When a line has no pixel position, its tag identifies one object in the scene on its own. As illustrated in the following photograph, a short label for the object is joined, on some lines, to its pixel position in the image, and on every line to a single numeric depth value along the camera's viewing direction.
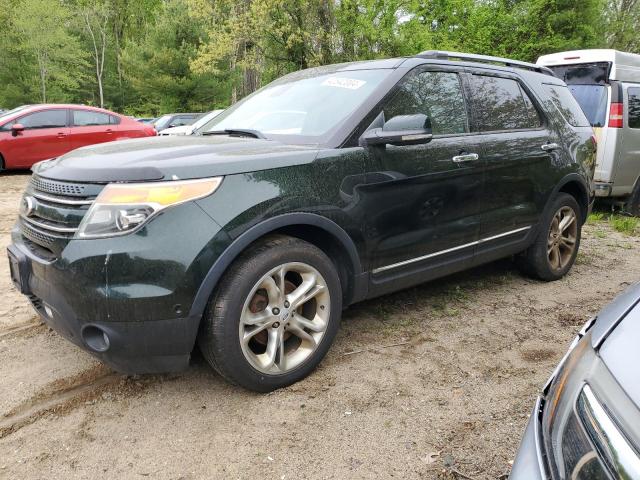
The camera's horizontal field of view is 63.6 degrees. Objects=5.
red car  10.32
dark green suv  2.32
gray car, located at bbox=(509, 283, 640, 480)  1.08
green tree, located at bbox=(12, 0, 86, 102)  33.53
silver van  7.57
